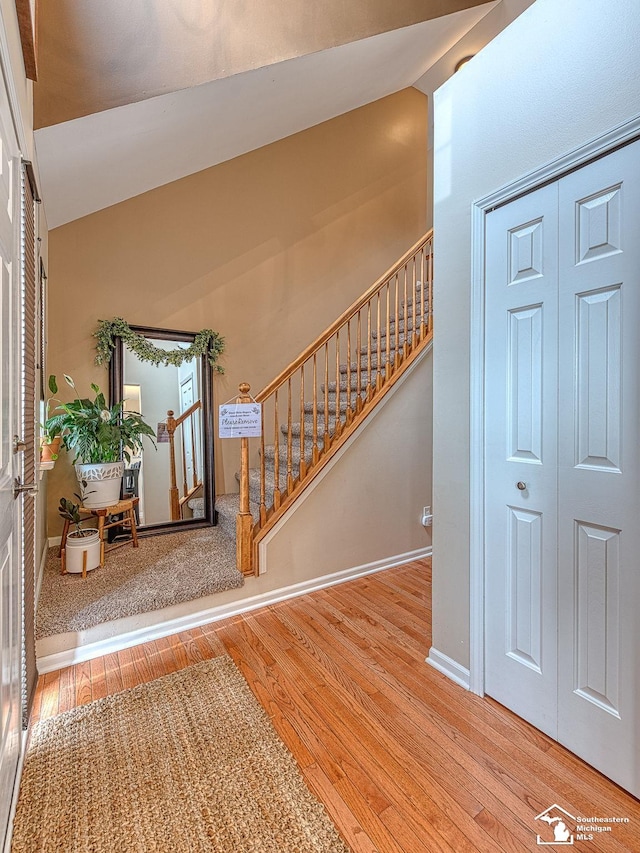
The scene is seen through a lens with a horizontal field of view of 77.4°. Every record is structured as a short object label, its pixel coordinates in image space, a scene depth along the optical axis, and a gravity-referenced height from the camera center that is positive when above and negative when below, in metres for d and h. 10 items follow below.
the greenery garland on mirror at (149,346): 2.98 +0.59
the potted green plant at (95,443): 2.50 -0.14
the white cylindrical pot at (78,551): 2.39 -0.79
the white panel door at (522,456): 1.48 -0.14
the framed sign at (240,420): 2.40 +0.00
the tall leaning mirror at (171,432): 3.07 -0.10
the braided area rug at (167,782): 1.16 -1.21
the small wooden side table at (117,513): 2.53 -0.65
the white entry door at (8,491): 1.13 -0.21
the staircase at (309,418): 2.55 +0.01
